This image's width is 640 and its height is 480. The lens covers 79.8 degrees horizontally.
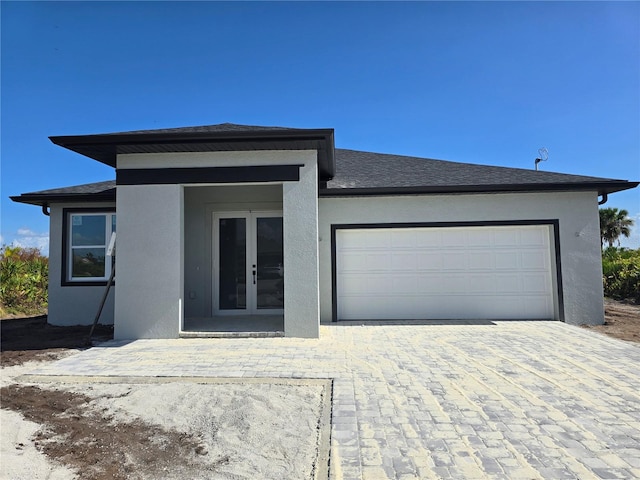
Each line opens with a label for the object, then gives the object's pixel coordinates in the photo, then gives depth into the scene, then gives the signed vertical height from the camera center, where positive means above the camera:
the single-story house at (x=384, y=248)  9.23 +0.40
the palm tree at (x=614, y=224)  25.12 +2.45
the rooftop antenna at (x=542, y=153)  14.02 +4.00
